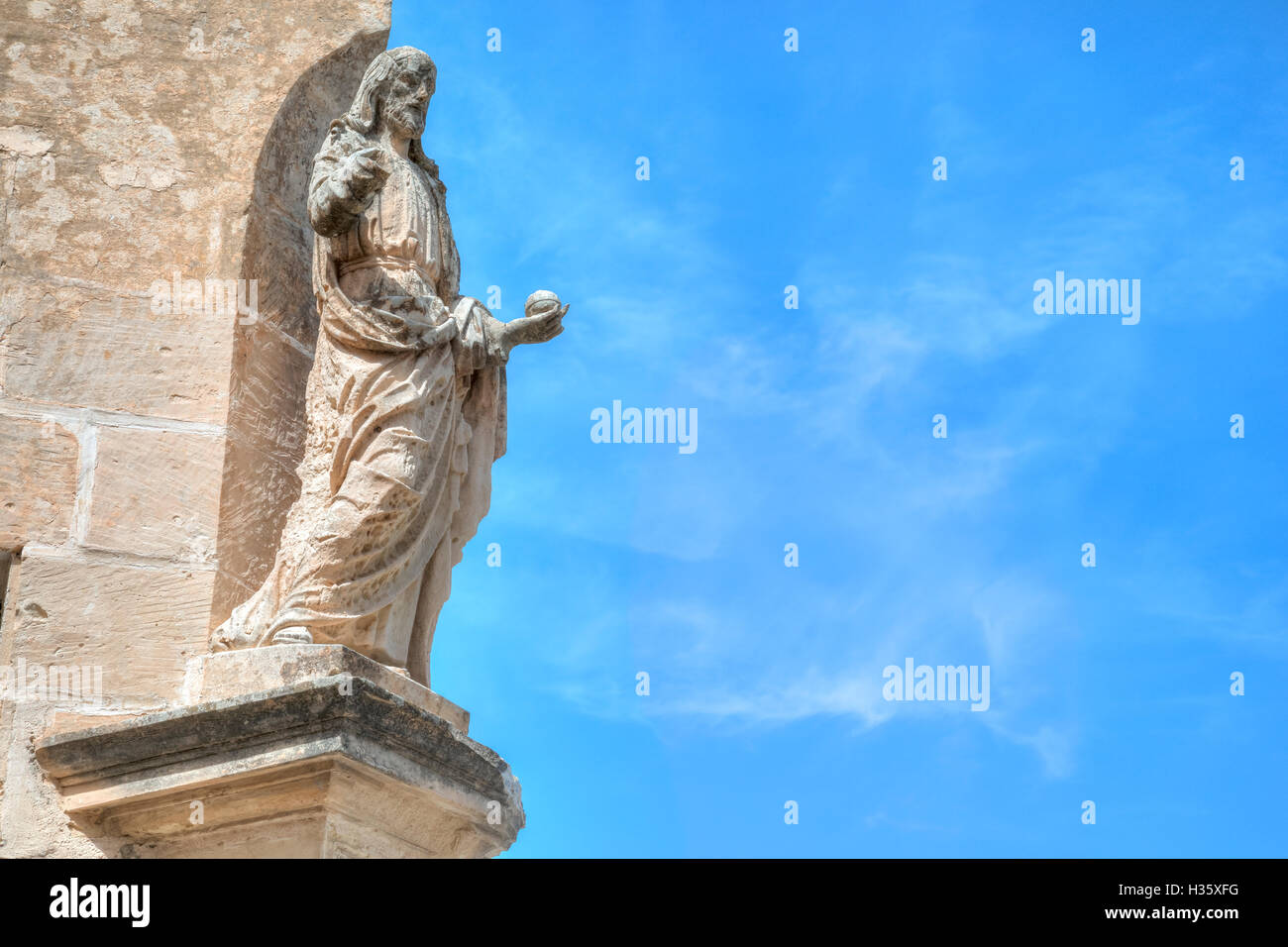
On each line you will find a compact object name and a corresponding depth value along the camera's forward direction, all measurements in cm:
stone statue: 796
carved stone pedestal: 748
